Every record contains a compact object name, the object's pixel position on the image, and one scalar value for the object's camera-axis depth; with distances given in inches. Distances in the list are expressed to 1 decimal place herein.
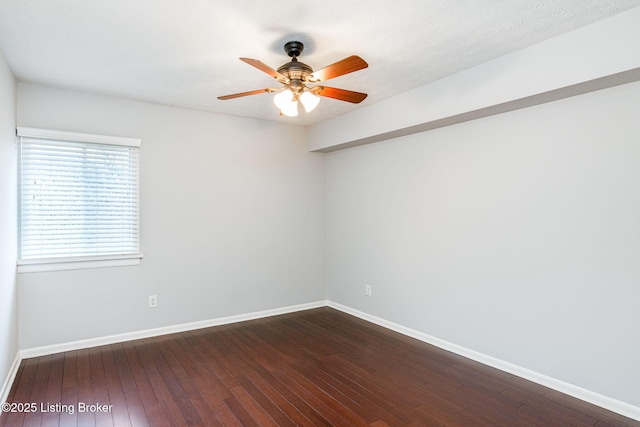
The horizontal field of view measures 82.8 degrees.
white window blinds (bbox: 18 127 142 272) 130.5
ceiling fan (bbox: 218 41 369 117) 97.1
